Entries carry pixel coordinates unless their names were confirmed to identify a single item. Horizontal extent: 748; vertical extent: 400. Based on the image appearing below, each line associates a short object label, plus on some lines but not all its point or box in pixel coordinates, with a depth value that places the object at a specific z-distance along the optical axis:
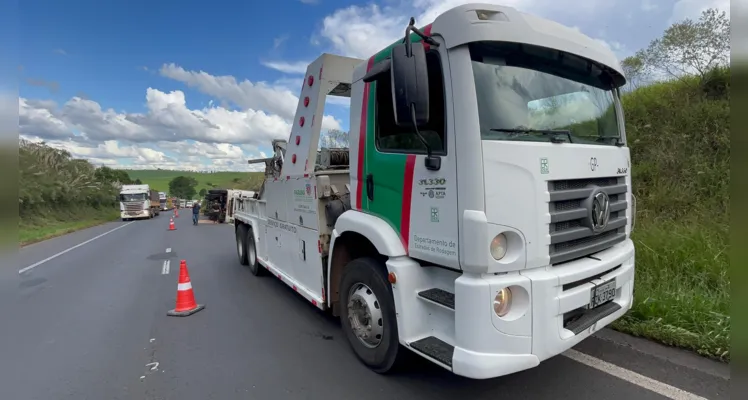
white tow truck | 2.41
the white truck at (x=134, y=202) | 32.66
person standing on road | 24.25
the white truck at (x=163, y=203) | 61.31
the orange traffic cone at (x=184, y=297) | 5.29
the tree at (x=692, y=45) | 7.96
